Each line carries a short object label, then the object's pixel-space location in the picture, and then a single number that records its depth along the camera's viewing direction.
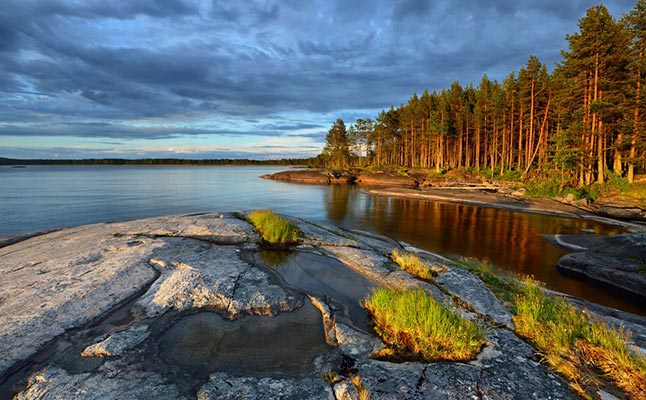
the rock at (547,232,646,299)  11.85
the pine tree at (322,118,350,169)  104.38
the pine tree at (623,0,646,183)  28.73
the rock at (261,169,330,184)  78.45
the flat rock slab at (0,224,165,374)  5.05
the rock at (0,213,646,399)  3.96
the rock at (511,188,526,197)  39.33
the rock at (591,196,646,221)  27.03
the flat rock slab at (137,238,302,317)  6.32
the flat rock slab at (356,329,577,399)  3.79
